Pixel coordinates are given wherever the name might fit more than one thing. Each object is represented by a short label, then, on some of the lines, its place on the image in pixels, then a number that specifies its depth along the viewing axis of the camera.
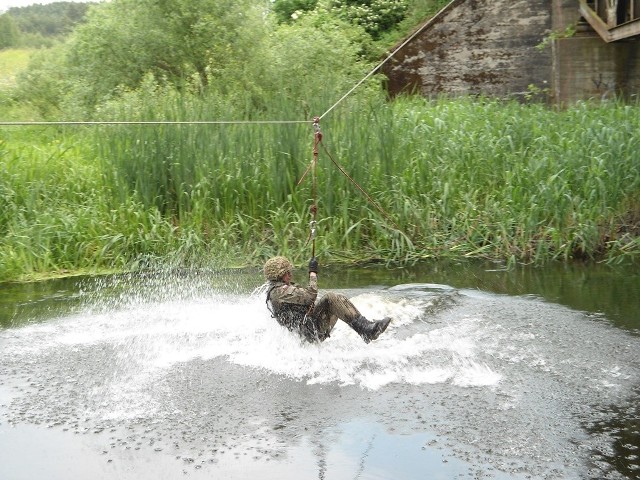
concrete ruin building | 16.89
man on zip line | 7.17
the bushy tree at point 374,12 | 20.69
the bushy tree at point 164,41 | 14.78
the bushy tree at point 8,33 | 36.50
